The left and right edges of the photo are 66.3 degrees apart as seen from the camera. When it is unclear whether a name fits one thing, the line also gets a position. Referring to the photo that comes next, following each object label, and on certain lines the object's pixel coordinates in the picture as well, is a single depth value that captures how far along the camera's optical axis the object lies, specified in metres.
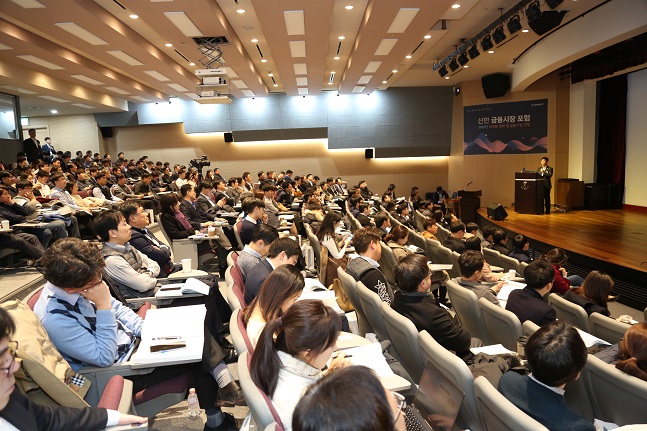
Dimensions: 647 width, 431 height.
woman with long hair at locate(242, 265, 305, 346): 2.61
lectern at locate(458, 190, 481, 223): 15.37
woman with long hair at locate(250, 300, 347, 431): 1.87
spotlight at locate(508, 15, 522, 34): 8.59
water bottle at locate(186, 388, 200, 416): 3.33
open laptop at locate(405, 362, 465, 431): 1.86
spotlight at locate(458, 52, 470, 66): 11.24
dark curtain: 13.49
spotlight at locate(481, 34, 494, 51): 9.79
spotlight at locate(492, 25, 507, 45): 9.12
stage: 6.64
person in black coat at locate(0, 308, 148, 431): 1.62
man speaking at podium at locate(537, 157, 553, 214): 13.26
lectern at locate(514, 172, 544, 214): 13.31
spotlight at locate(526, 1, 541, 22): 7.96
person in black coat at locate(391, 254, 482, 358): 3.01
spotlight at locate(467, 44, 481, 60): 10.57
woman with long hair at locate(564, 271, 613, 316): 4.04
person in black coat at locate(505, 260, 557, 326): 3.42
